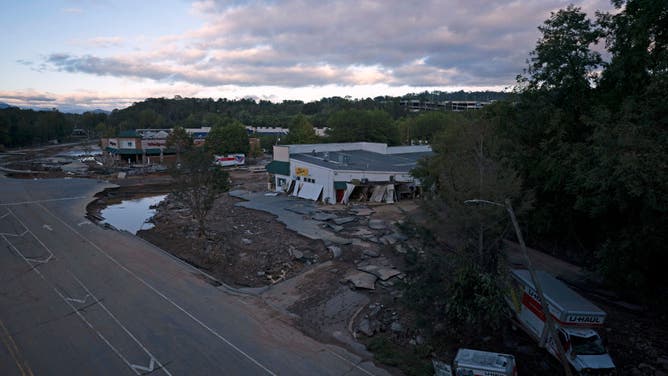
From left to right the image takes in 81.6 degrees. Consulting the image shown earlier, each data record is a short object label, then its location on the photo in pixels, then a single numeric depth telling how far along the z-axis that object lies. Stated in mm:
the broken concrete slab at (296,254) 21922
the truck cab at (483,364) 10367
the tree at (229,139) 72188
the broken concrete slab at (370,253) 21406
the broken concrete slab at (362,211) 30019
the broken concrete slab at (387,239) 23155
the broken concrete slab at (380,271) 18500
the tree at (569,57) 19891
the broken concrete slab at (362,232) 24859
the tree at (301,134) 64562
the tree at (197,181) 25359
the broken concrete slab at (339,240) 23547
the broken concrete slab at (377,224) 26375
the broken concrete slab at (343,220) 27797
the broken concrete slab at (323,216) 28809
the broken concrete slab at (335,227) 26241
